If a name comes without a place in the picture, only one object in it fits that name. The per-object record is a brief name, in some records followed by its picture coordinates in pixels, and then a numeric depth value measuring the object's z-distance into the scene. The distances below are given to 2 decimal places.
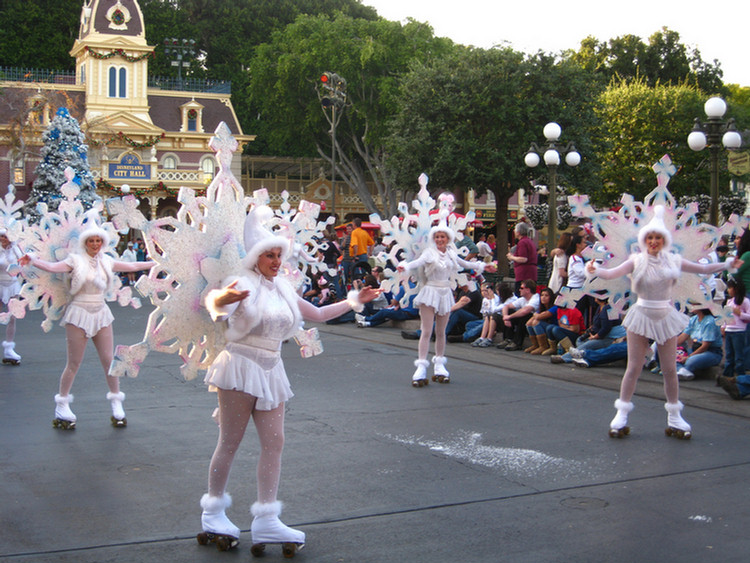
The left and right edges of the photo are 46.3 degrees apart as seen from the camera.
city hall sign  48.06
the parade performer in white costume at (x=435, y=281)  10.44
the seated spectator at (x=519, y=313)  13.90
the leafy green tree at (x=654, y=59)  54.28
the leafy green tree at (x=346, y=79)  45.56
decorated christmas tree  37.22
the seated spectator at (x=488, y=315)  14.53
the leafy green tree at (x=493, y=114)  34.41
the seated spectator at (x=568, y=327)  12.95
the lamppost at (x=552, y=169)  18.39
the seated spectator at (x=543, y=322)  13.27
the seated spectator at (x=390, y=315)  17.73
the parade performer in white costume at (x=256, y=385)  4.86
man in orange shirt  21.36
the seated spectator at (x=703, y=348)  10.77
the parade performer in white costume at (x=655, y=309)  7.49
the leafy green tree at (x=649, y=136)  42.25
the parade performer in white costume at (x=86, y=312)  7.97
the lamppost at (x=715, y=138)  14.25
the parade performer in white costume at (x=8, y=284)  12.30
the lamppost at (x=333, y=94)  31.20
